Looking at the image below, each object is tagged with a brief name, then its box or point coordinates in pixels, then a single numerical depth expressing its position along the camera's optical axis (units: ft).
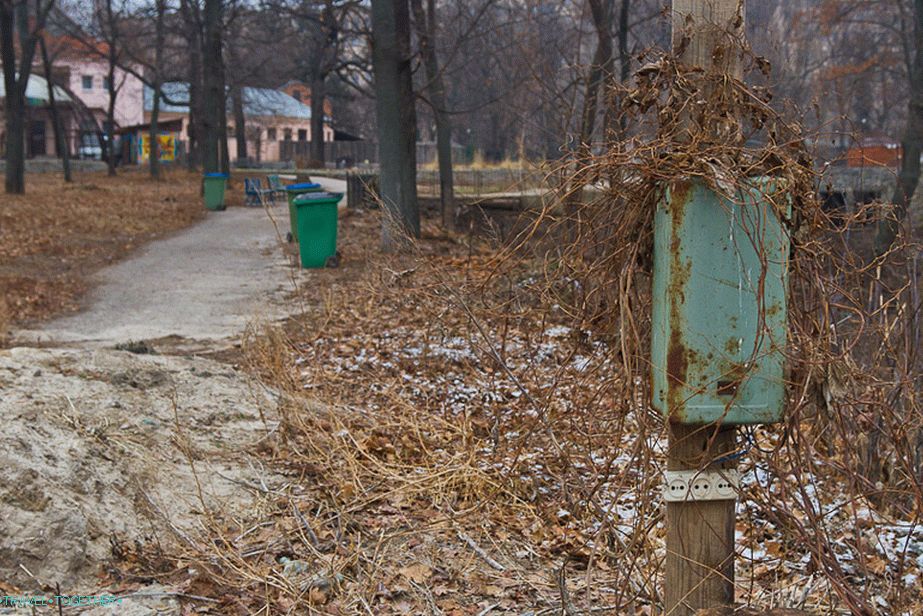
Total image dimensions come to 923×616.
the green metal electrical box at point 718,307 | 9.13
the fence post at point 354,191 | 73.46
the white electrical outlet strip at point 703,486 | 9.55
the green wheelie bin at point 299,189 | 59.97
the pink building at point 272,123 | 229.25
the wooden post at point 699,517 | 9.41
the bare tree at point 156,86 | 118.83
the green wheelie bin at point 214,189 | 89.61
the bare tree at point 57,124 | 120.37
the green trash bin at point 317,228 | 47.06
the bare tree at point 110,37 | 118.73
